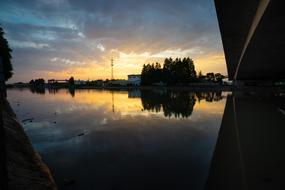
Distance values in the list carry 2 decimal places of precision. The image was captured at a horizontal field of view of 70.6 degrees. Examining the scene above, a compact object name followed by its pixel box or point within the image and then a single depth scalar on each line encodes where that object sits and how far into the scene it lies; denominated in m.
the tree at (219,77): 120.29
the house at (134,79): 158.88
